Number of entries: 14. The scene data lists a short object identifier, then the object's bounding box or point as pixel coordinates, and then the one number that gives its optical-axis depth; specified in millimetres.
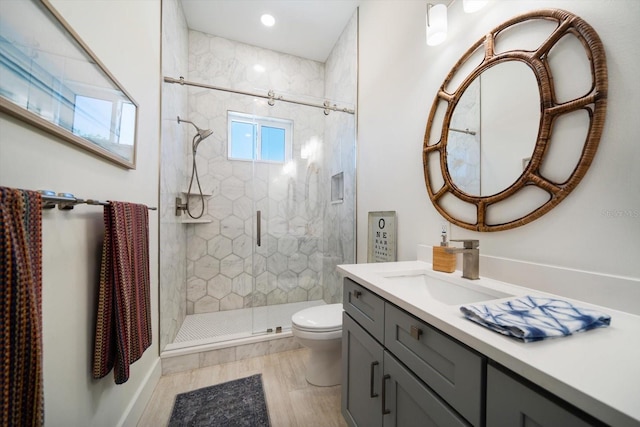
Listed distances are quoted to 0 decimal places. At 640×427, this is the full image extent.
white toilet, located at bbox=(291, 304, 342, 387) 1430
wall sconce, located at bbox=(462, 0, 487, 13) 993
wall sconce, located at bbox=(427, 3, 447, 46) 1133
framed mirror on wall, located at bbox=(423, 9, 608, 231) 729
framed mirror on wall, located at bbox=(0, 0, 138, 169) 537
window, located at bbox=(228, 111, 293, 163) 2131
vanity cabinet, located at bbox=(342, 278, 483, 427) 566
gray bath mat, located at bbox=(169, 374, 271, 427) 1247
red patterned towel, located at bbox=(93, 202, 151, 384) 856
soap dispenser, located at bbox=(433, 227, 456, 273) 1069
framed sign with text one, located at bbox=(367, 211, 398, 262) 1594
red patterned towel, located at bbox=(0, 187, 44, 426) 436
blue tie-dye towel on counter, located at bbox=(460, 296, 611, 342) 486
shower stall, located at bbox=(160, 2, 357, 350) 2082
